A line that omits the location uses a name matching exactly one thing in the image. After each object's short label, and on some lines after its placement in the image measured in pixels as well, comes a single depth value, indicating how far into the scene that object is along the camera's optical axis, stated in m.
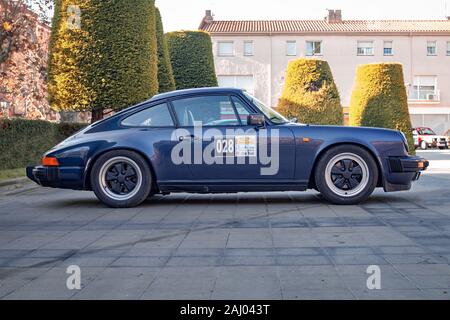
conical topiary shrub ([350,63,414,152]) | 20.98
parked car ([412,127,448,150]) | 41.03
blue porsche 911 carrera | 7.37
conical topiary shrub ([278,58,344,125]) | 22.50
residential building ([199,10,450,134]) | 49.72
